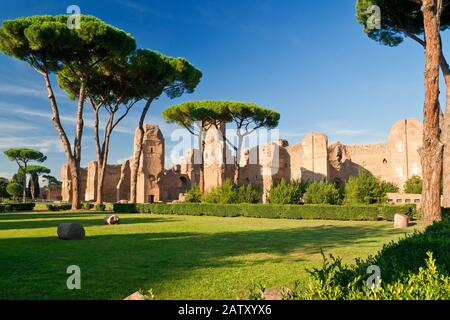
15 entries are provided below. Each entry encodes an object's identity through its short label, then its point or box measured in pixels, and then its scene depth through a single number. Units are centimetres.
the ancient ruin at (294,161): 3362
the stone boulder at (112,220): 1462
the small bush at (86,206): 2530
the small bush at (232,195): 2250
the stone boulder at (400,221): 1332
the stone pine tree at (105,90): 2572
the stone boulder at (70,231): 965
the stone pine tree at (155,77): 2562
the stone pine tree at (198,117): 3170
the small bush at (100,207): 2491
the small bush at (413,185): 2686
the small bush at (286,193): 2081
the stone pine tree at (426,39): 1303
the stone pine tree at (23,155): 5044
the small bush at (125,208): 2447
